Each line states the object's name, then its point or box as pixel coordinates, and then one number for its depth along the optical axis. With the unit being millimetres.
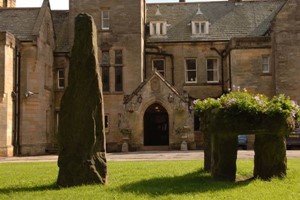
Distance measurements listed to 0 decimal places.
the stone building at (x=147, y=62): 34000
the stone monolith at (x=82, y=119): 12398
